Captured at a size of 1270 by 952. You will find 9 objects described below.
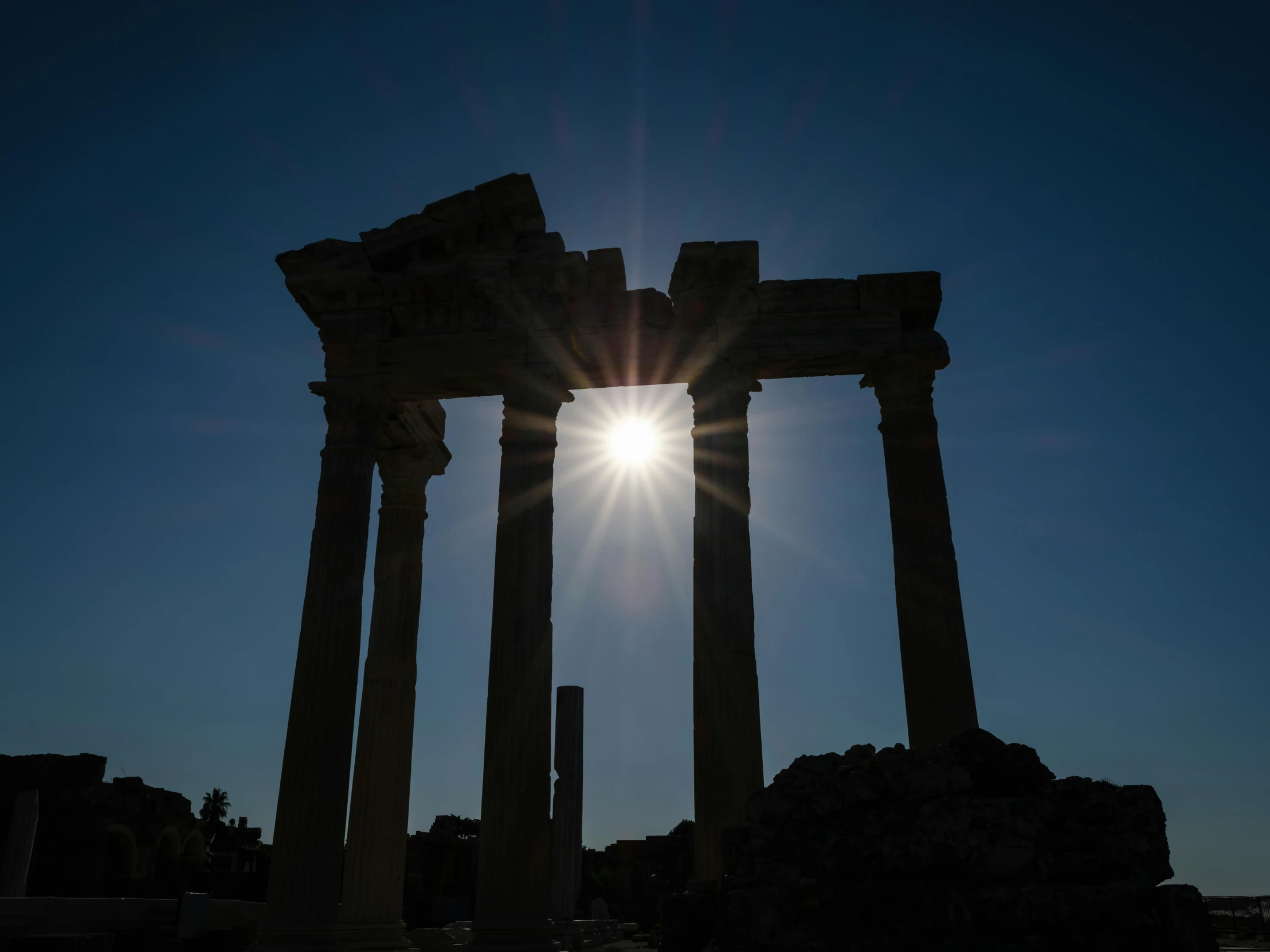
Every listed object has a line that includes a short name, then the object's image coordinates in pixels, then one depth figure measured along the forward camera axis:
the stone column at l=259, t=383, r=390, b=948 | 16.59
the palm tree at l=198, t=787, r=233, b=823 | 77.19
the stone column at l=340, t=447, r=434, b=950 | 19.17
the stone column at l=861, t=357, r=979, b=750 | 16.84
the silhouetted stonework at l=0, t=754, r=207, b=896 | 34.19
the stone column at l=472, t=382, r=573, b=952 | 16.27
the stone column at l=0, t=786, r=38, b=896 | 29.16
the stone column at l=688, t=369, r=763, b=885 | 16.30
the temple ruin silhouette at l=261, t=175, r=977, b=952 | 16.73
